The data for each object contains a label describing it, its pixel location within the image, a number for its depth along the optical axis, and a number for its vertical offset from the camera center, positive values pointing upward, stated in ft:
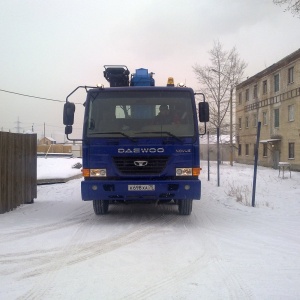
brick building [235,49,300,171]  100.78 +12.79
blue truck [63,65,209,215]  24.91 +0.59
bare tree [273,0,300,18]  47.47 +18.35
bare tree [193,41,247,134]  126.82 +23.37
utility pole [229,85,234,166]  122.54 +0.90
